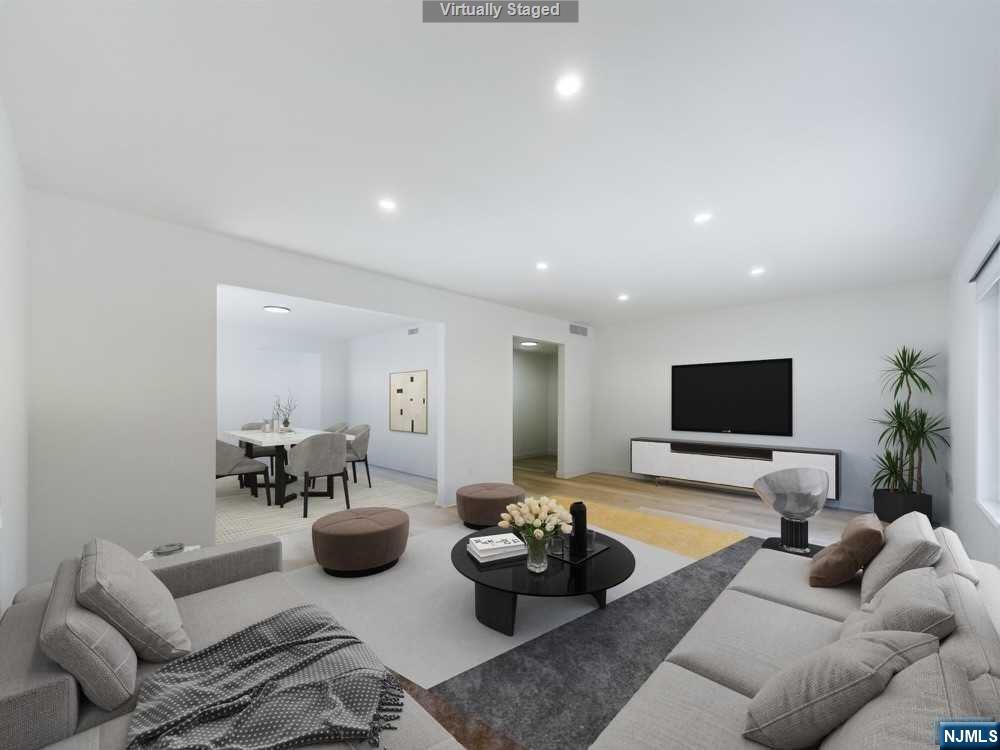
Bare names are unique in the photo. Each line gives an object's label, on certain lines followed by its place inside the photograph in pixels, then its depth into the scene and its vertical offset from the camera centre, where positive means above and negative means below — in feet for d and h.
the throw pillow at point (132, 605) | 4.88 -2.66
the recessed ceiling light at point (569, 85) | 5.91 +4.08
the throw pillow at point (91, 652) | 4.22 -2.76
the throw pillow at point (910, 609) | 3.98 -2.25
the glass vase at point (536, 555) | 8.34 -3.42
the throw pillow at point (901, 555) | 5.87 -2.40
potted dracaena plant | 14.47 -1.98
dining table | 17.75 -2.77
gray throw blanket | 3.76 -3.12
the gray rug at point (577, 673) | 5.84 -4.64
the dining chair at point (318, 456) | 16.53 -3.00
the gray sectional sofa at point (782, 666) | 2.85 -3.19
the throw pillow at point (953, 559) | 5.25 -2.29
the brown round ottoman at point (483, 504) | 13.73 -3.96
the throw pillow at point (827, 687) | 3.33 -2.44
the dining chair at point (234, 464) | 16.93 -3.53
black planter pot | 14.10 -4.01
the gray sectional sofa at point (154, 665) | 3.96 -3.29
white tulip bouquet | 8.16 -2.72
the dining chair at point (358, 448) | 20.02 -3.22
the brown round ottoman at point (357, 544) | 10.25 -3.96
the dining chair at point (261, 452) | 20.12 -3.48
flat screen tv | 19.19 -0.80
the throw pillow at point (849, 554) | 6.88 -2.80
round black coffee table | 7.74 -3.72
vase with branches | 25.82 -1.82
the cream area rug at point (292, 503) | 14.58 -5.11
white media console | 17.23 -3.53
